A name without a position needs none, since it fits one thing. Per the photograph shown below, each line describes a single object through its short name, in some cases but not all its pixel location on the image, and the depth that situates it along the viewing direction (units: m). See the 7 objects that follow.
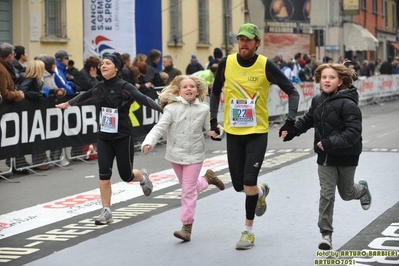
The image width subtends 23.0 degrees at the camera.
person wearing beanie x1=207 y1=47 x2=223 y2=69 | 23.90
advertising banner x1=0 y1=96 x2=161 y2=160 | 13.86
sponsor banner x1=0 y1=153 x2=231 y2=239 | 10.12
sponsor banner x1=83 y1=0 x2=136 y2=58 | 19.31
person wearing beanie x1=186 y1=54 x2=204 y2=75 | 25.24
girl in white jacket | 8.98
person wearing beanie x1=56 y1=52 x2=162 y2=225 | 10.12
